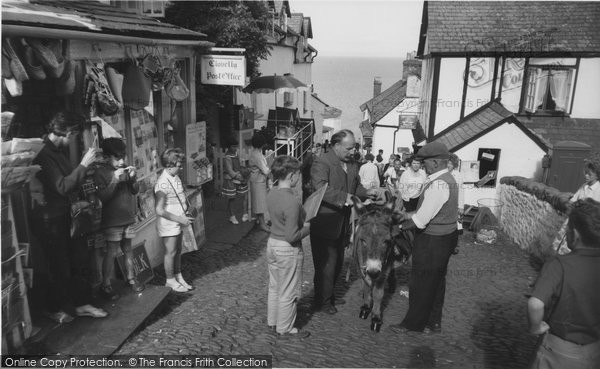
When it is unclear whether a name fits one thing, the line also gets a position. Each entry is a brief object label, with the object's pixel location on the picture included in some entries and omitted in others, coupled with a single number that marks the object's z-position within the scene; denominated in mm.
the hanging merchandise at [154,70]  6863
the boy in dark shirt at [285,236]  5160
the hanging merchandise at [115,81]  6094
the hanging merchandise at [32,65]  4434
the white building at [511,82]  16938
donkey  5816
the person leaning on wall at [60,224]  4648
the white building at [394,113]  29844
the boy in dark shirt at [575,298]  3246
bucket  13168
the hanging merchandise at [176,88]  7738
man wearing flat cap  5230
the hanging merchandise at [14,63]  4117
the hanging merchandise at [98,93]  5551
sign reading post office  9397
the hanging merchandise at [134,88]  6574
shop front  4273
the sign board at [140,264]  6137
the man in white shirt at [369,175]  12183
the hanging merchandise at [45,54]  4488
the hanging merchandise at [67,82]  5059
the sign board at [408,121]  21109
